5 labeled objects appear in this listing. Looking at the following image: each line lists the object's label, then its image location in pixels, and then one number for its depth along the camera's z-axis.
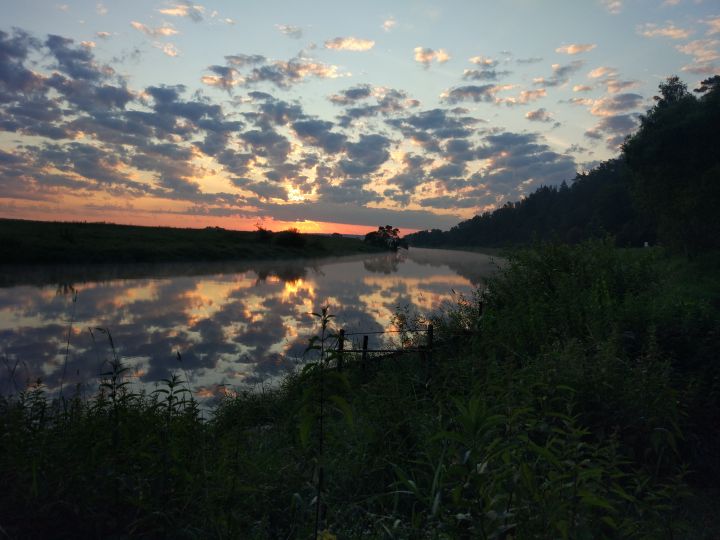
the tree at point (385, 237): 148.25
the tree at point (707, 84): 43.75
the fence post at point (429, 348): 10.22
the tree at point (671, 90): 43.91
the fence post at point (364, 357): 10.72
